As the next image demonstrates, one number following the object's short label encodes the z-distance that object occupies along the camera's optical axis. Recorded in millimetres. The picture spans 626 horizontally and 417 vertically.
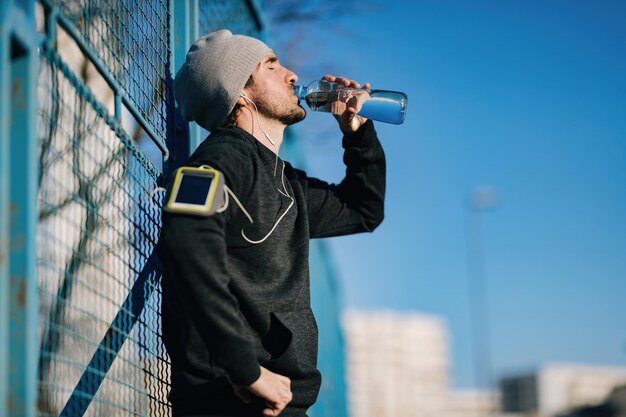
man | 2449
